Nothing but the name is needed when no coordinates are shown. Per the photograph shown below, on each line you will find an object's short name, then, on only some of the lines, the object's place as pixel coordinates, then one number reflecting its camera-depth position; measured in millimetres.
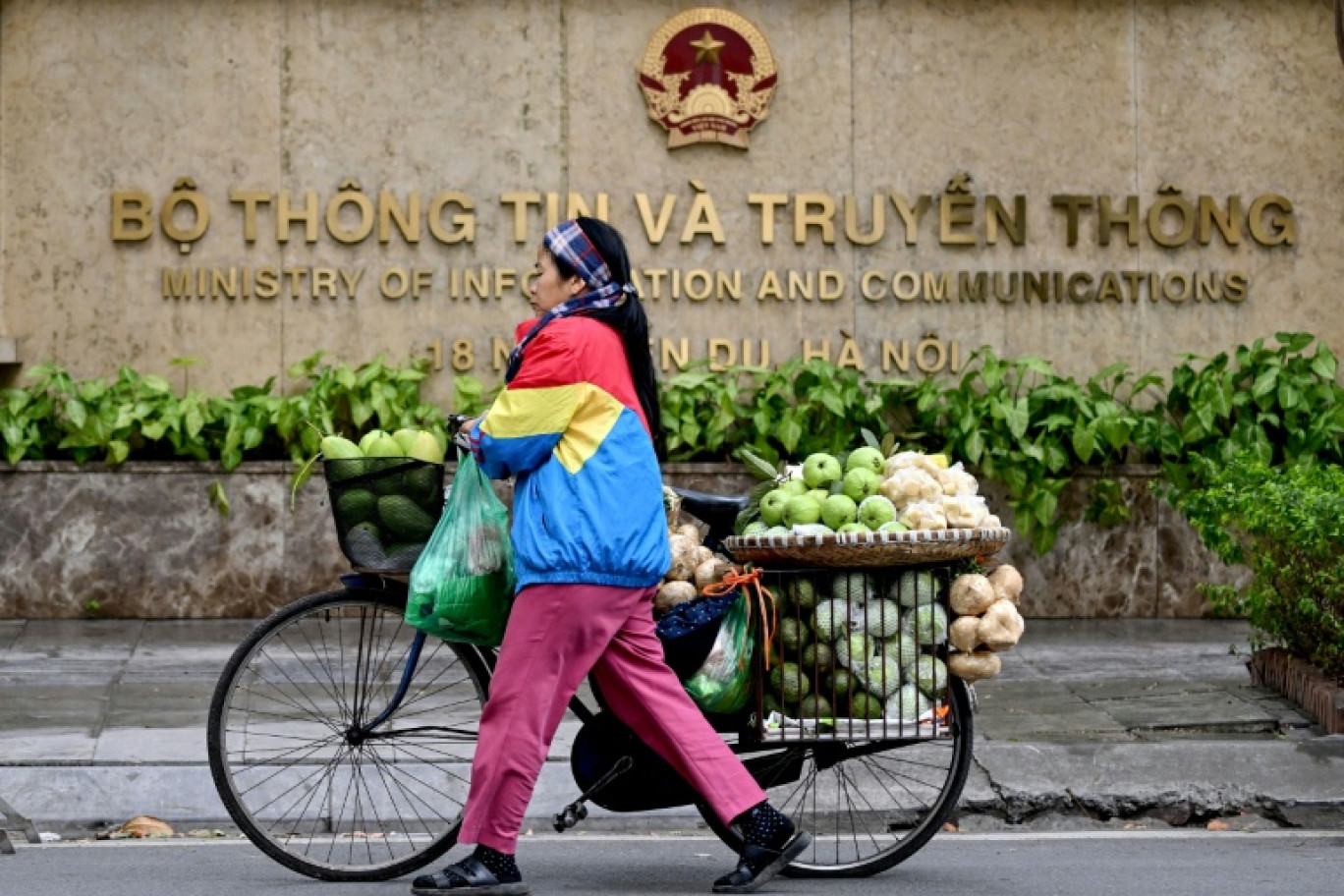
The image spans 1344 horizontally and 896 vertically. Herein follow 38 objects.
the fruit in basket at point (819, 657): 10760
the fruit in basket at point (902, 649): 10799
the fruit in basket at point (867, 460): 11157
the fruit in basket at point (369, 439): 10807
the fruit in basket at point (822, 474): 11110
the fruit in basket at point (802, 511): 10760
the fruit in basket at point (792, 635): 10783
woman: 10176
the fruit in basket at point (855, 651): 10729
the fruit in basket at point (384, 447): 10768
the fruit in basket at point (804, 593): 10768
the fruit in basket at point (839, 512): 10760
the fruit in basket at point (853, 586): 10768
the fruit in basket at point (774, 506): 10830
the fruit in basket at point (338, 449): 10705
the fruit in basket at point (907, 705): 10721
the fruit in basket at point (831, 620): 10760
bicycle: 10744
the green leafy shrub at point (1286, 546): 15136
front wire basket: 10441
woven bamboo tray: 10449
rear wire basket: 10737
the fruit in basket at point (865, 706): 10737
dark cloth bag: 10729
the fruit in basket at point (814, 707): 10737
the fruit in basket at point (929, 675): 10799
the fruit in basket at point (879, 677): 10737
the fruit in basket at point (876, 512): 10705
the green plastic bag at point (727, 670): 10713
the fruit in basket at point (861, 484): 10931
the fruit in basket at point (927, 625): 10791
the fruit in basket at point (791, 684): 10752
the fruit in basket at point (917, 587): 10791
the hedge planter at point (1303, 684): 14855
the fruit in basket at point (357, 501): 10472
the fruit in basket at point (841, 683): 10752
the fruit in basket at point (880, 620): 10783
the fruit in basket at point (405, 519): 10480
